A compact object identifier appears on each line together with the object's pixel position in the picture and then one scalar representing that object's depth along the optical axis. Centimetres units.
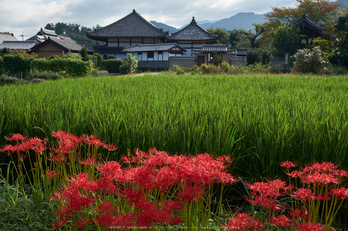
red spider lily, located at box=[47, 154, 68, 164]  156
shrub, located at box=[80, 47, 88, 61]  2705
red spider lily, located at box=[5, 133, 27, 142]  158
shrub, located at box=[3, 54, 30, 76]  1714
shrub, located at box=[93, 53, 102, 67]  2702
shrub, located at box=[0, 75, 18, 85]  1123
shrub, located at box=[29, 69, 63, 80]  1203
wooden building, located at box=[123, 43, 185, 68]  2916
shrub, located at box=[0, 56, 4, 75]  1766
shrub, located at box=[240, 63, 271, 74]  1582
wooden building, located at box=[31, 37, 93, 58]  3188
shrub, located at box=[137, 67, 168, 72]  2855
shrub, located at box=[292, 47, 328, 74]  1479
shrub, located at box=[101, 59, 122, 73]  2597
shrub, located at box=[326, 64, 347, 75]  1739
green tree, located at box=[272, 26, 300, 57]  2528
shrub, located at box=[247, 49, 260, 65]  2486
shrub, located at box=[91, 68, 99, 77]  1636
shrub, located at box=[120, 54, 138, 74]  2364
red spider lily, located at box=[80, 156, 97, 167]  144
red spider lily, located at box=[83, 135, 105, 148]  148
